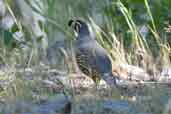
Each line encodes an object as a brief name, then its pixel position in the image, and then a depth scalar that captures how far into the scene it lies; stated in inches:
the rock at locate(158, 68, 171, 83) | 550.0
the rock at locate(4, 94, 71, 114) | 402.6
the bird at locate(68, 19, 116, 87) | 548.4
